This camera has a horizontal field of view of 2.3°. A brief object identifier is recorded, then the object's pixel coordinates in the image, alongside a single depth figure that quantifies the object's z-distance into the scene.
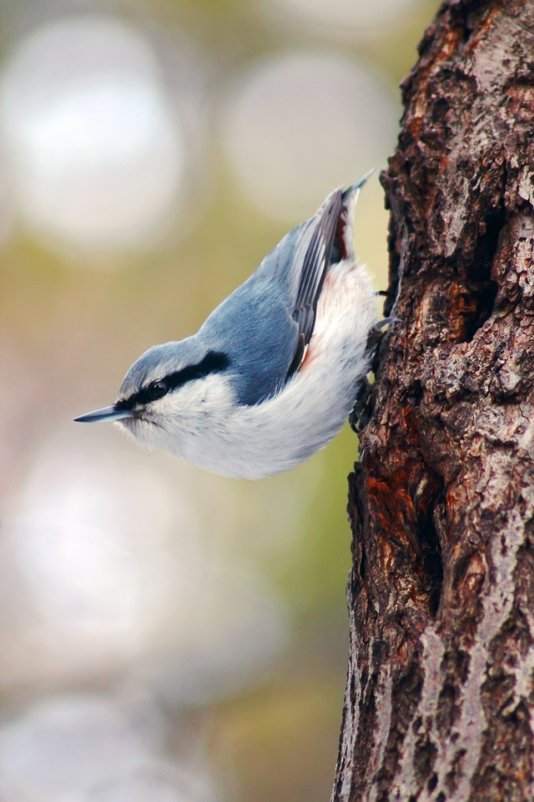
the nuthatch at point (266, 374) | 4.09
